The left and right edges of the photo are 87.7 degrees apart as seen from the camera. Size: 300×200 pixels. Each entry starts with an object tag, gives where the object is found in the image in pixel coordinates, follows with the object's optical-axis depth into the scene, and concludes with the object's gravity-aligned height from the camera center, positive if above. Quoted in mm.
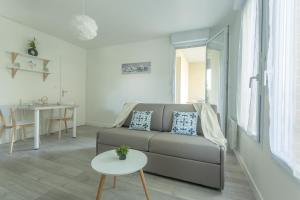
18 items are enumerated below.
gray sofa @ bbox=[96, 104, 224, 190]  1744 -648
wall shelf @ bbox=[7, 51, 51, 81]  3278 +721
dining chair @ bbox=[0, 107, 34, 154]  2783 -485
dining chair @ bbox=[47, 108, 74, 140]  3802 -495
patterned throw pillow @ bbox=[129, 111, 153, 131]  2566 -365
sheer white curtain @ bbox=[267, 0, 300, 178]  946 +127
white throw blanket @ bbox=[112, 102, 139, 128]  2803 -282
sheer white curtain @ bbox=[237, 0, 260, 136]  1674 +426
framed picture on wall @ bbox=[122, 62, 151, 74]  4369 +898
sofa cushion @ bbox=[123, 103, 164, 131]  2596 -254
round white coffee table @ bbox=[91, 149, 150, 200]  1276 -586
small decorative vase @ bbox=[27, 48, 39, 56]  3532 +1063
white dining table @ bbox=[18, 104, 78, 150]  2887 -490
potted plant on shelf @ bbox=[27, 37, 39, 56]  3537 +1136
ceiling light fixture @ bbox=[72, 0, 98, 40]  2020 +960
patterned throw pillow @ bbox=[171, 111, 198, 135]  2289 -362
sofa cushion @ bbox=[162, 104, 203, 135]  2539 -185
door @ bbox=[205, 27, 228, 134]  3034 +583
